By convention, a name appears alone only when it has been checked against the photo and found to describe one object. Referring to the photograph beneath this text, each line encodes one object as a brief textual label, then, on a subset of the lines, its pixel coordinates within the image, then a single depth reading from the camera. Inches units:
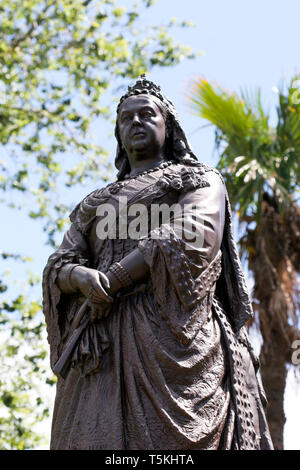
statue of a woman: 177.2
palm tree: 470.6
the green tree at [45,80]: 594.5
